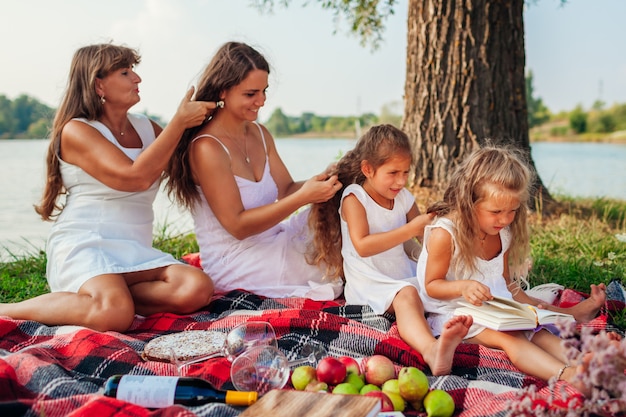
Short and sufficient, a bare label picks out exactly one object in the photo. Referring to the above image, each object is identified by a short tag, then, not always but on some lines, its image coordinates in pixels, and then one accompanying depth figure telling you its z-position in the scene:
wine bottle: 2.12
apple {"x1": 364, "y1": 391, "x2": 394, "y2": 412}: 2.12
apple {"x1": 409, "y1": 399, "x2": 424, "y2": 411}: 2.28
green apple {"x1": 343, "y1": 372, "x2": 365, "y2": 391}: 2.40
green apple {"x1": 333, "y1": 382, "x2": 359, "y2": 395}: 2.24
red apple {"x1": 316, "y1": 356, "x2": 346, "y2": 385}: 2.36
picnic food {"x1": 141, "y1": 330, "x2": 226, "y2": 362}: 2.64
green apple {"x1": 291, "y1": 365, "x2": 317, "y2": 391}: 2.35
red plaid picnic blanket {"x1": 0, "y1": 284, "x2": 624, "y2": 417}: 2.12
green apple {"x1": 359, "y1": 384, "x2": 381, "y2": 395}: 2.29
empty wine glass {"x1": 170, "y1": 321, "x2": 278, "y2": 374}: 2.62
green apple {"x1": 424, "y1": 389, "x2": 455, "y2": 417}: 2.17
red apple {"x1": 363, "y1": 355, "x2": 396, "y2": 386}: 2.46
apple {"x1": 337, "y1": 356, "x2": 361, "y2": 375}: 2.49
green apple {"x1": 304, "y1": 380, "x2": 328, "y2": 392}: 2.26
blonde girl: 2.85
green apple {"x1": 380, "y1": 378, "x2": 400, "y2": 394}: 2.29
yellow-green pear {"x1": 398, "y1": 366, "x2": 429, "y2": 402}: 2.25
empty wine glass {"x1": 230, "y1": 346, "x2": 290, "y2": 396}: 2.30
